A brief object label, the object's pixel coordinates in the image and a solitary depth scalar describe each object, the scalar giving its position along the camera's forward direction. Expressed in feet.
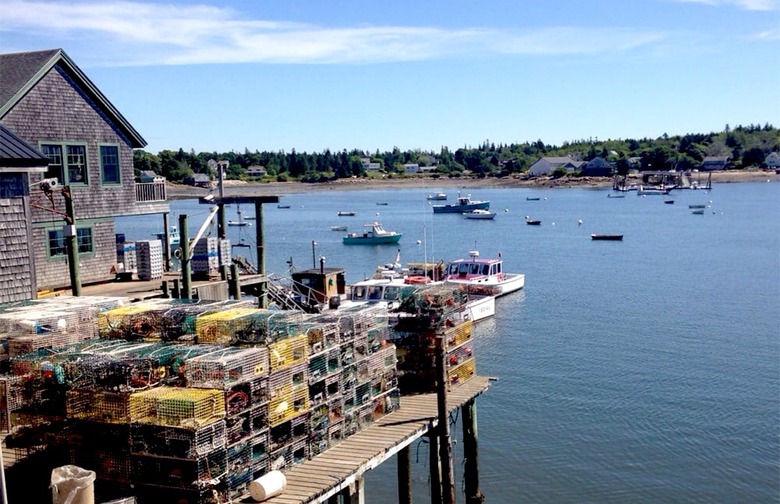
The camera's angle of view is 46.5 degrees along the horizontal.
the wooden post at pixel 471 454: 68.74
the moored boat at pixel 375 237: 291.17
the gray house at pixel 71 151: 80.59
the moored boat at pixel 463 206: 458.09
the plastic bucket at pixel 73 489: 29.99
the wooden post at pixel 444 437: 57.88
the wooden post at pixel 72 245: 71.31
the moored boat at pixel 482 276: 179.32
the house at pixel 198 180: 583.99
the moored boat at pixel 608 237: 307.17
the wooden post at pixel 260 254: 85.51
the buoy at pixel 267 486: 42.27
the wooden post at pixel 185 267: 74.95
